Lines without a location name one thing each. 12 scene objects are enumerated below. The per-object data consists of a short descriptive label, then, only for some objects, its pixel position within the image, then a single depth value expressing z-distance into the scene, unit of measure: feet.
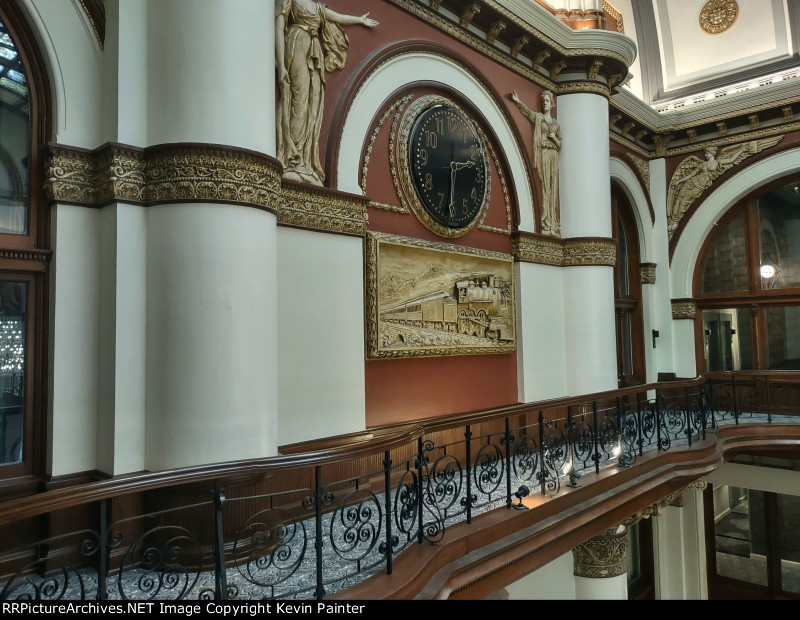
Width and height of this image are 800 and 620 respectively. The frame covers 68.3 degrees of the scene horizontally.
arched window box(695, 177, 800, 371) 36.45
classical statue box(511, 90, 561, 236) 27.63
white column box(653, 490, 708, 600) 36.76
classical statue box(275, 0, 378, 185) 17.06
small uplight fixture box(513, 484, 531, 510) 16.10
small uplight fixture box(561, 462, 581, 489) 18.70
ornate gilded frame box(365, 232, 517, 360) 19.45
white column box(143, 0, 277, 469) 13.60
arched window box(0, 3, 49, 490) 13.30
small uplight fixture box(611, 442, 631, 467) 21.36
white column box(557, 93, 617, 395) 28.26
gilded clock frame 21.34
